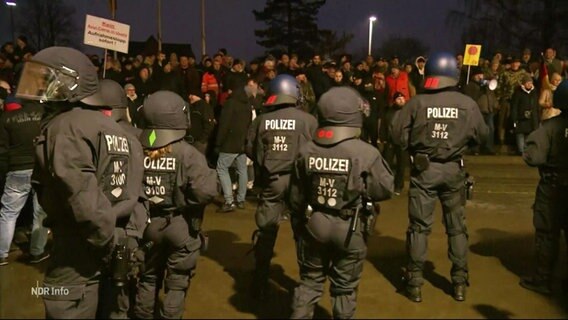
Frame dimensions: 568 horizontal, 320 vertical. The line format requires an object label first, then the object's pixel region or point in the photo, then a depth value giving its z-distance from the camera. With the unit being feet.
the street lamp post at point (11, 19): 87.21
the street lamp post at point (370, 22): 104.03
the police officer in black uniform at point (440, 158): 16.70
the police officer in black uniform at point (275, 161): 17.43
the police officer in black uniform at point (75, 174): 9.51
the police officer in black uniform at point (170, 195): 13.87
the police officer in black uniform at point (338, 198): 13.01
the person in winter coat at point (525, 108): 37.06
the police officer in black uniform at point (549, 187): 16.96
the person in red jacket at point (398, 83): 37.68
